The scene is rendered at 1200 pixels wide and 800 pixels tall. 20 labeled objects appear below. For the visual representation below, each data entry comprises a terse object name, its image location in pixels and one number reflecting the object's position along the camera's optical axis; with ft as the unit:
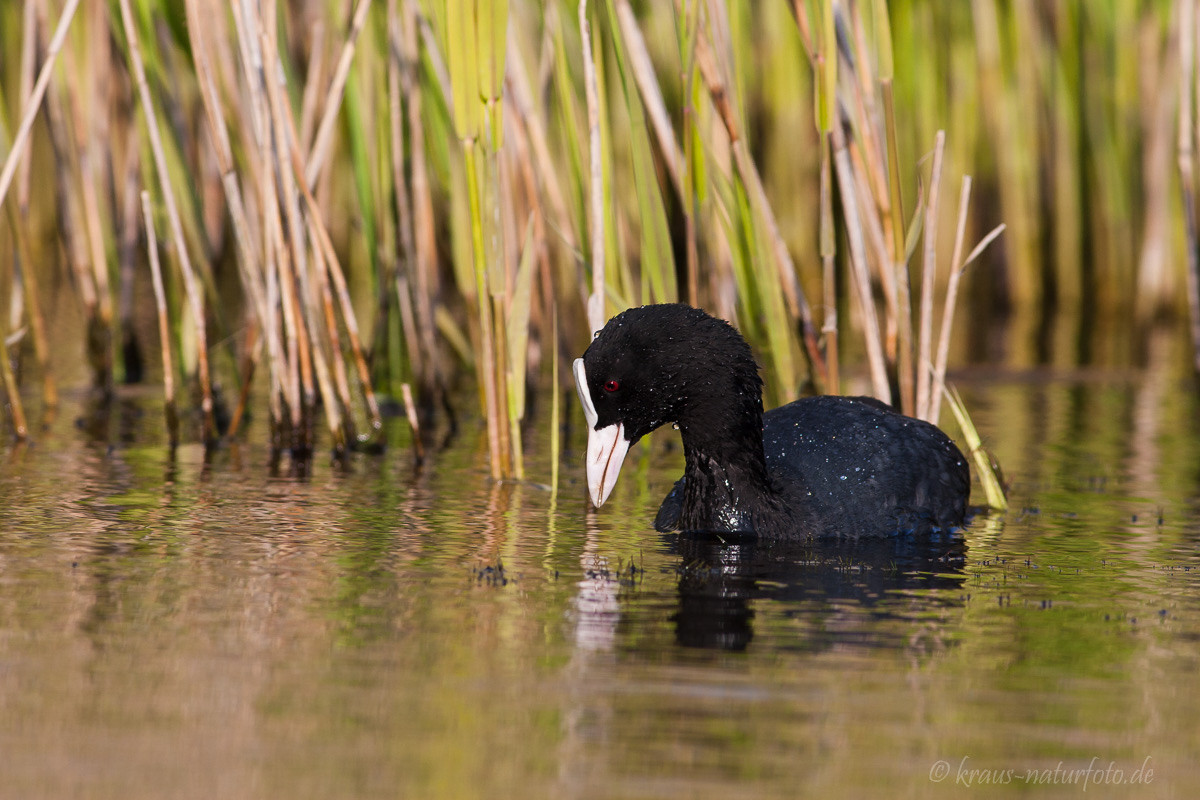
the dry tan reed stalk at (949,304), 40.26
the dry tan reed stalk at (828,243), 40.22
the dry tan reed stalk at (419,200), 45.78
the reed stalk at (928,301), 39.78
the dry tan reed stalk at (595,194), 38.75
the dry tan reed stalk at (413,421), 44.24
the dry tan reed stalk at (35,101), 40.65
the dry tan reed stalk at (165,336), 43.14
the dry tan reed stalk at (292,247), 40.55
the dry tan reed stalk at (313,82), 47.09
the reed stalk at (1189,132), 49.73
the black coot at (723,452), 37.09
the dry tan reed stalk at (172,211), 41.37
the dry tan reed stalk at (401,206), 44.55
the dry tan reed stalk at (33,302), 47.09
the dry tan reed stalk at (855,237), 40.65
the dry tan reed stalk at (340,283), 41.91
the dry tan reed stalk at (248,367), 46.73
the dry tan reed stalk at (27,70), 47.85
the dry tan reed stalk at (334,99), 42.55
